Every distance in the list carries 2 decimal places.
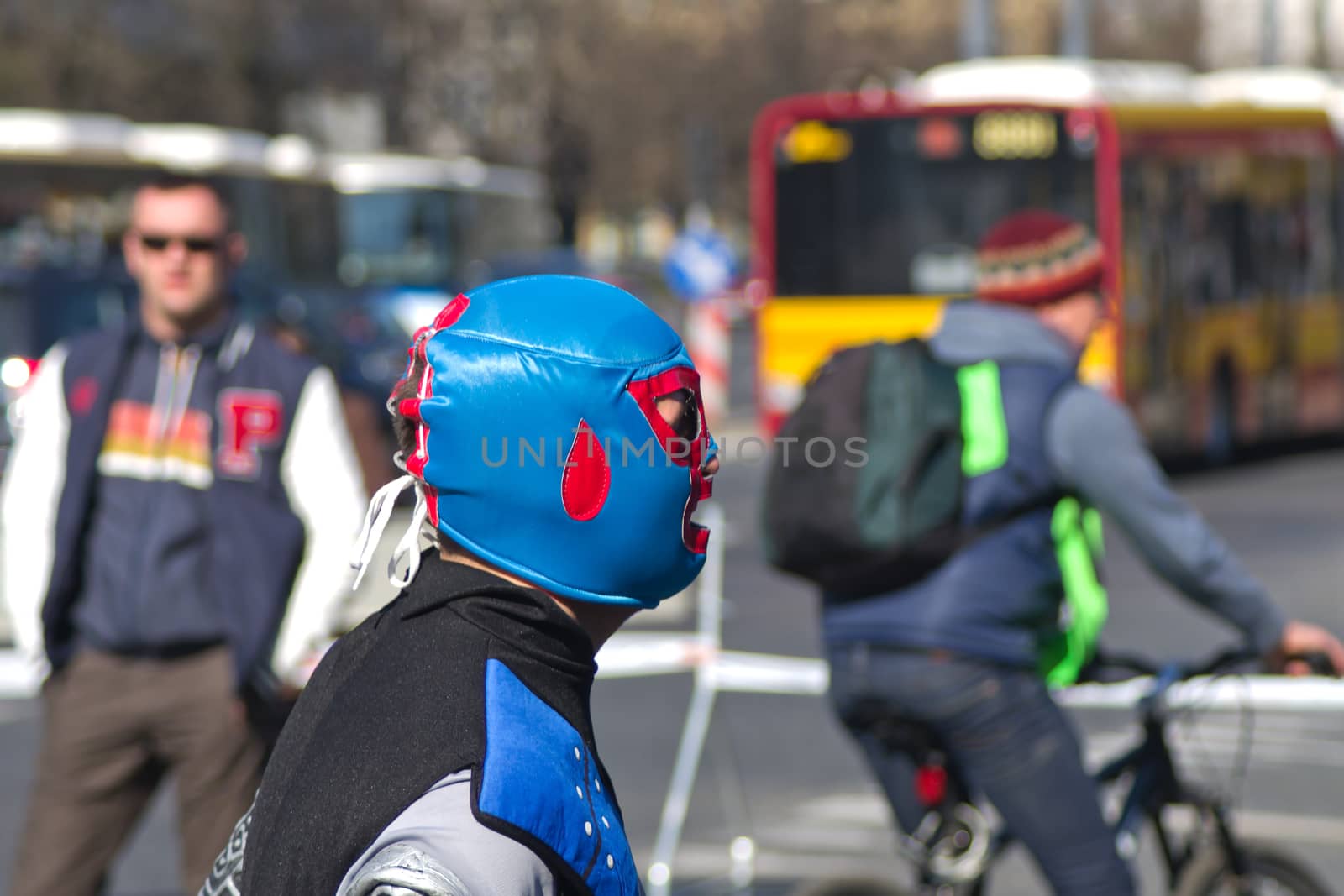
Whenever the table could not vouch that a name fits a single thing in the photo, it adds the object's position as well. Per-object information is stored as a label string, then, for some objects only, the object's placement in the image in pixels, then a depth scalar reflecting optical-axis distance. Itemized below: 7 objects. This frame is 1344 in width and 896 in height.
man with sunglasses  7.75
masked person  3.34
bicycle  7.97
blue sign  46.50
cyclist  7.45
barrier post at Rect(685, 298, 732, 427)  42.28
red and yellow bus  31.75
